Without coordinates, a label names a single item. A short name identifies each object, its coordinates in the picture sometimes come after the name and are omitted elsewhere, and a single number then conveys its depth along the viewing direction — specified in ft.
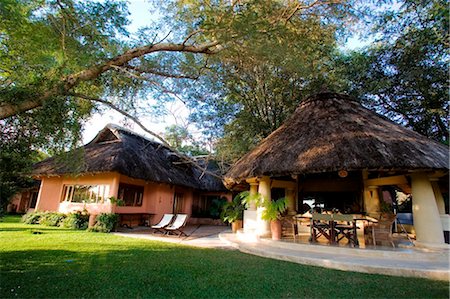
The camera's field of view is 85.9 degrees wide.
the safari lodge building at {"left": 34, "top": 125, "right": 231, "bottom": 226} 39.70
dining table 22.08
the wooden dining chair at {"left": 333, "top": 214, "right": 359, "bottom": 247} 21.89
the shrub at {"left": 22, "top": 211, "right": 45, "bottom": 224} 41.49
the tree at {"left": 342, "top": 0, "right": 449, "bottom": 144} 34.22
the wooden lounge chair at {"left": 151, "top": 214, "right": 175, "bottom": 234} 34.39
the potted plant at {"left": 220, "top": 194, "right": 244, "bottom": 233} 34.73
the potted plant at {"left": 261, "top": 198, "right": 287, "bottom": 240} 25.14
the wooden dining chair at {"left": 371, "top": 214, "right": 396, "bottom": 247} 22.04
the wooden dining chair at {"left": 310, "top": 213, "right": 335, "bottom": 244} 22.85
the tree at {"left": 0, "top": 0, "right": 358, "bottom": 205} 16.21
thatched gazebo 20.43
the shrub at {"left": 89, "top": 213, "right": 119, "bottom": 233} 34.43
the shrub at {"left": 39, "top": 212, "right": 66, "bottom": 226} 39.47
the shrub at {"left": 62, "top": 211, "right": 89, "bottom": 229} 37.17
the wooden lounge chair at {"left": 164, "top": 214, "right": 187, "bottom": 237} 33.91
